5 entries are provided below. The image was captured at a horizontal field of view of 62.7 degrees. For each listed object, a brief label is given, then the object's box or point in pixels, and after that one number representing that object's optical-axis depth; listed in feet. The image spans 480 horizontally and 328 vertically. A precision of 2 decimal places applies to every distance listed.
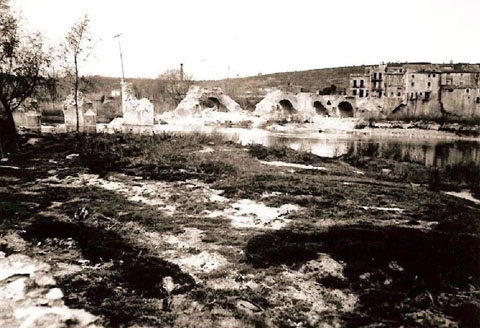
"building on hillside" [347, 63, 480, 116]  213.05
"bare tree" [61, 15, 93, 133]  77.61
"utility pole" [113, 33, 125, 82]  131.54
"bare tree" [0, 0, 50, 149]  56.95
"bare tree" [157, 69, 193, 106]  250.82
